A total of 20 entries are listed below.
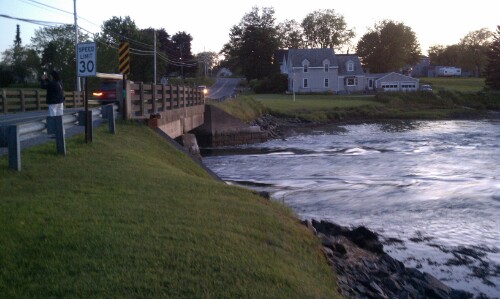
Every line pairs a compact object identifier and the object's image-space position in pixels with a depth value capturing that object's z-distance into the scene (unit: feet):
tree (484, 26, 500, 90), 299.99
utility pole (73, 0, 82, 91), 132.26
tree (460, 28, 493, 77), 455.63
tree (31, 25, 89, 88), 208.74
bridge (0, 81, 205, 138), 72.18
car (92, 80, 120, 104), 118.21
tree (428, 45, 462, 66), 507.71
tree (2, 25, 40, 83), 212.23
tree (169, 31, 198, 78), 350.64
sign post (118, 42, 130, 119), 66.52
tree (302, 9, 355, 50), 430.20
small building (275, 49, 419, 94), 312.71
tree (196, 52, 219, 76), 480.97
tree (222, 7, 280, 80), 351.46
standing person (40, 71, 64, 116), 59.67
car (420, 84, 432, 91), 295.56
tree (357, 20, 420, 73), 380.37
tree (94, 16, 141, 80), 226.79
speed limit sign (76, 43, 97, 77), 48.62
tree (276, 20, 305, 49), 437.58
